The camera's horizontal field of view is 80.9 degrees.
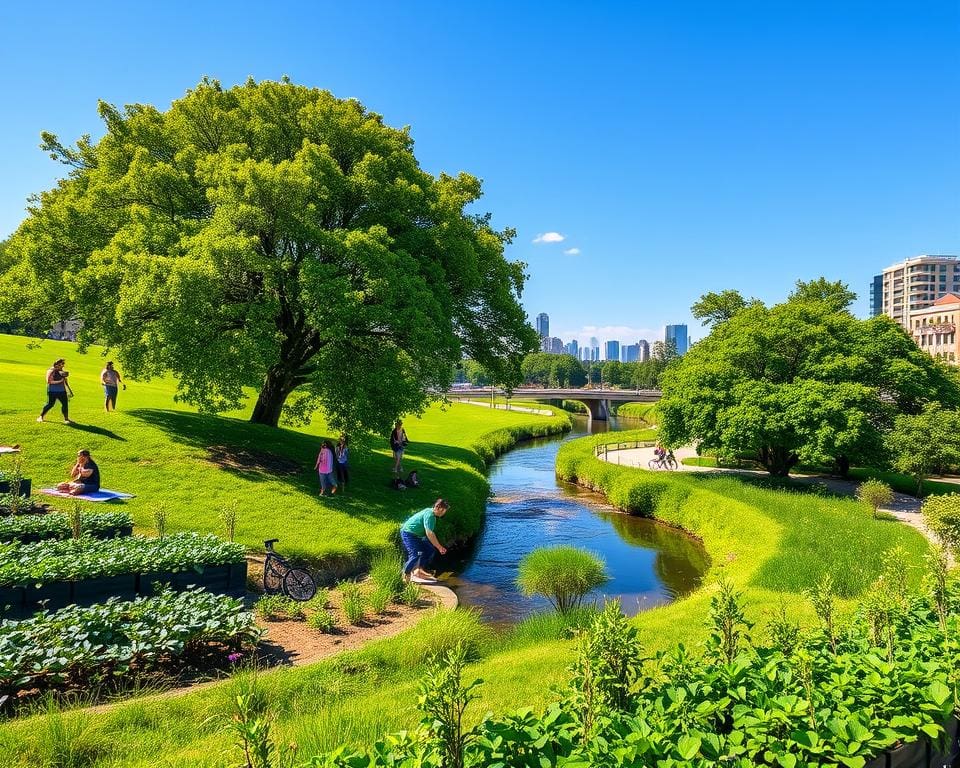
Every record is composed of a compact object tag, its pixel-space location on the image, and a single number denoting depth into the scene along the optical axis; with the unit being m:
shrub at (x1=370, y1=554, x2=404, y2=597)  12.99
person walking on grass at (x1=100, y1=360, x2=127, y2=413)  24.19
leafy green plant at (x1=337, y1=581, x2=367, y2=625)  11.45
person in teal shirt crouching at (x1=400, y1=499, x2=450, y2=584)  13.86
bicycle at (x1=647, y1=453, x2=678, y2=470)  35.84
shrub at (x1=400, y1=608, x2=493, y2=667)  9.41
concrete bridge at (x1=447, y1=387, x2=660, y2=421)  87.00
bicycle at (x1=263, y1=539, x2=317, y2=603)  12.66
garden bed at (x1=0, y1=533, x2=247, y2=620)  9.15
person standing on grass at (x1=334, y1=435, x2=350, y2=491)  21.56
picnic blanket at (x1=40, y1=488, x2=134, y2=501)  15.65
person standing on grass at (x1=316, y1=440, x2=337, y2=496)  20.03
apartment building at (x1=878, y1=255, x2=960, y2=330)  178.62
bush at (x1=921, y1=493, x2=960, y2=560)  14.08
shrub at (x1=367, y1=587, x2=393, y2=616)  12.19
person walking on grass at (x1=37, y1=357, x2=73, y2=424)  21.06
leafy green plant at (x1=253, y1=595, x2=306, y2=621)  11.38
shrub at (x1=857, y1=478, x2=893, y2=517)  22.97
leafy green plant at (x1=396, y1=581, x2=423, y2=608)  12.81
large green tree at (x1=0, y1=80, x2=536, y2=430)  20.03
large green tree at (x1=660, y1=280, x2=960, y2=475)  26.09
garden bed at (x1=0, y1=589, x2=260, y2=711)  7.06
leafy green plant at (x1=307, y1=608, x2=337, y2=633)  10.95
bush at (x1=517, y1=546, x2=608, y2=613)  14.24
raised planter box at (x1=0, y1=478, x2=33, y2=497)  15.45
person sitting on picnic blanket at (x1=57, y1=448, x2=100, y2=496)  15.82
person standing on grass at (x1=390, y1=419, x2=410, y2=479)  23.33
